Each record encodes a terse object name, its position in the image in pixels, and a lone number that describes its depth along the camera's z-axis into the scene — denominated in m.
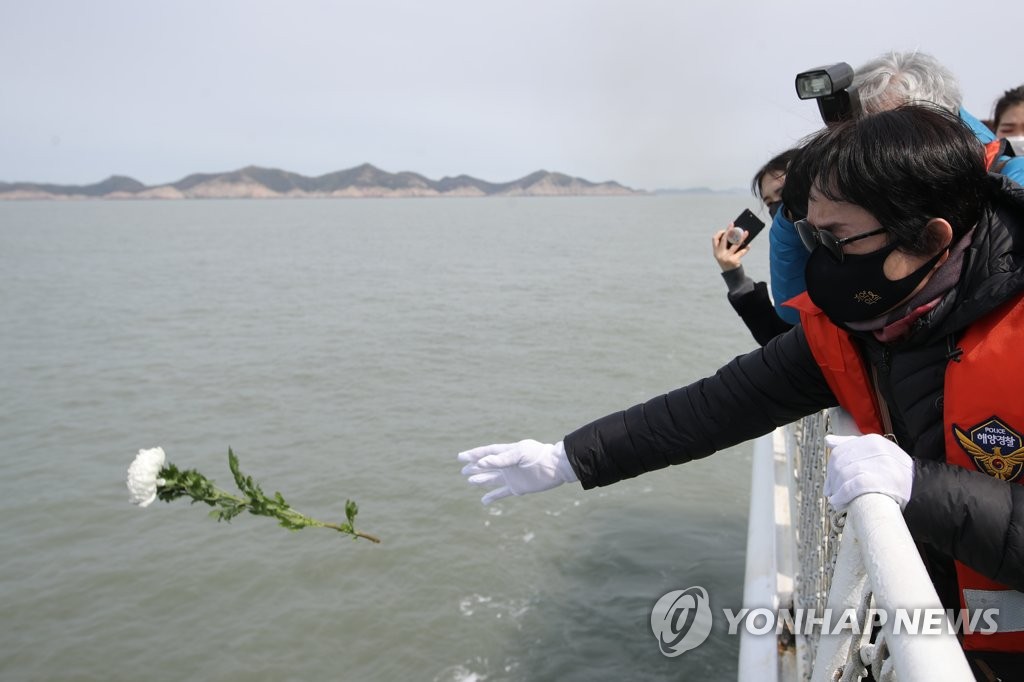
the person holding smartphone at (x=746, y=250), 3.39
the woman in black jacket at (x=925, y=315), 1.62
